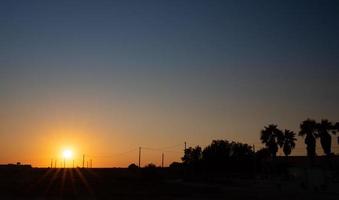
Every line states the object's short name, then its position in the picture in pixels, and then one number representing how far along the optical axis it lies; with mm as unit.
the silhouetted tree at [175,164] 142500
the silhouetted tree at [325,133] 74062
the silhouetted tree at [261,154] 100188
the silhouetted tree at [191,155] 126950
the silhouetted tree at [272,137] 86750
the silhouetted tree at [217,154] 100000
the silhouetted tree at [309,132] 75188
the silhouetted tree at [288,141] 86500
